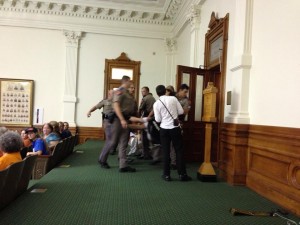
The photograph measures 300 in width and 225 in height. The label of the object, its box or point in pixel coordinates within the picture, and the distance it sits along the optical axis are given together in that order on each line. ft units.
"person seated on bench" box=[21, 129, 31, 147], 16.44
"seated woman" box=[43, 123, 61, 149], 16.65
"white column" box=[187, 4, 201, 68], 23.38
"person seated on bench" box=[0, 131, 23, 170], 10.39
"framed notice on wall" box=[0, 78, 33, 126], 31.81
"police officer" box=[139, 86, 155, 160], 19.39
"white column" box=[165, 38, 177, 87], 33.94
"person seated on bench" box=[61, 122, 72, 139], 22.08
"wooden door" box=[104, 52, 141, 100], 33.14
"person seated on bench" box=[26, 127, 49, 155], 14.66
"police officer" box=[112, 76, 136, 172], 15.53
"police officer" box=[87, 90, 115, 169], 15.98
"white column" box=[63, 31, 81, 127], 32.32
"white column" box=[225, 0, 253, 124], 14.03
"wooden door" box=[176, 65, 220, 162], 19.40
